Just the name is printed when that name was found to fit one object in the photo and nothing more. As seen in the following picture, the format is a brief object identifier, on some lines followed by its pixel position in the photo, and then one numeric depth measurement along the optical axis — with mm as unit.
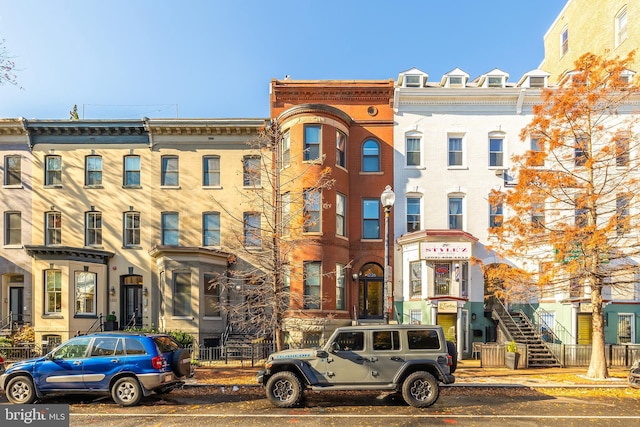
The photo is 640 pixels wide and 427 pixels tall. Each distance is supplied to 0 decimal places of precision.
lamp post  13471
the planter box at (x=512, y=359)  16703
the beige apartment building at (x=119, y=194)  22953
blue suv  10953
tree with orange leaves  14289
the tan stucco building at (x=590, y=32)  26453
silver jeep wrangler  10766
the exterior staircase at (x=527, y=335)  17922
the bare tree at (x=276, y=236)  15031
